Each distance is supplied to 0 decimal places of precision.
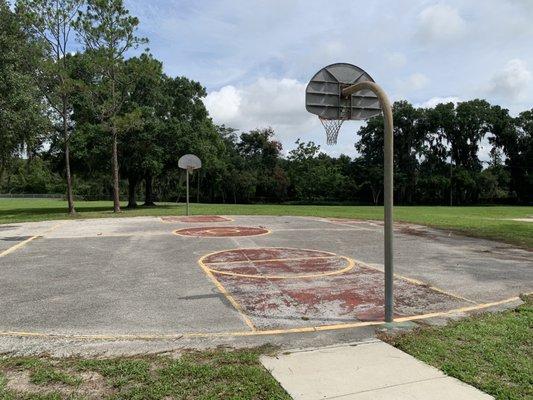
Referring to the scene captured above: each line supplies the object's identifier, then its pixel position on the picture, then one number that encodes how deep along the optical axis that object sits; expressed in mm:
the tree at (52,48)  21672
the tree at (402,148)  56156
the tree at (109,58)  22812
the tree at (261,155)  61656
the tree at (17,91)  19750
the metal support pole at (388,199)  5188
